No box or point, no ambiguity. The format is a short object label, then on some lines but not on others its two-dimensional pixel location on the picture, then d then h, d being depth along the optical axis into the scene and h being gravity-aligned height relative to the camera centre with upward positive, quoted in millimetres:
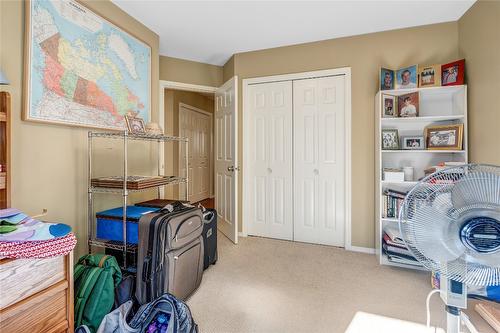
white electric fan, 691 -181
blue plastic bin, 1755 -429
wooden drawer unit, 912 -512
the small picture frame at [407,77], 2355 +820
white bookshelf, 2299 +316
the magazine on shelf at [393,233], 2316 -641
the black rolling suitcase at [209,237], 2273 -659
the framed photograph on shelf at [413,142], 2430 +217
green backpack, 1374 -719
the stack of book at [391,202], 2362 -351
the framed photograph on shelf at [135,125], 1938 +312
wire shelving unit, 1729 -309
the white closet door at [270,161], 3061 +45
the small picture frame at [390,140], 2465 +240
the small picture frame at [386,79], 2447 +826
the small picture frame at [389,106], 2426 +562
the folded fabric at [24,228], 1006 -272
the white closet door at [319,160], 2842 +54
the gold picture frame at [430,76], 2268 +802
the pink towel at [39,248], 938 -327
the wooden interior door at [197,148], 4820 +357
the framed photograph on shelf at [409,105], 2383 +561
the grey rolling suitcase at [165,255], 1558 -577
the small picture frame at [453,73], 2189 +804
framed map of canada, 1533 +698
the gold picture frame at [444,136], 2182 +251
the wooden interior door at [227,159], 2965 +76
